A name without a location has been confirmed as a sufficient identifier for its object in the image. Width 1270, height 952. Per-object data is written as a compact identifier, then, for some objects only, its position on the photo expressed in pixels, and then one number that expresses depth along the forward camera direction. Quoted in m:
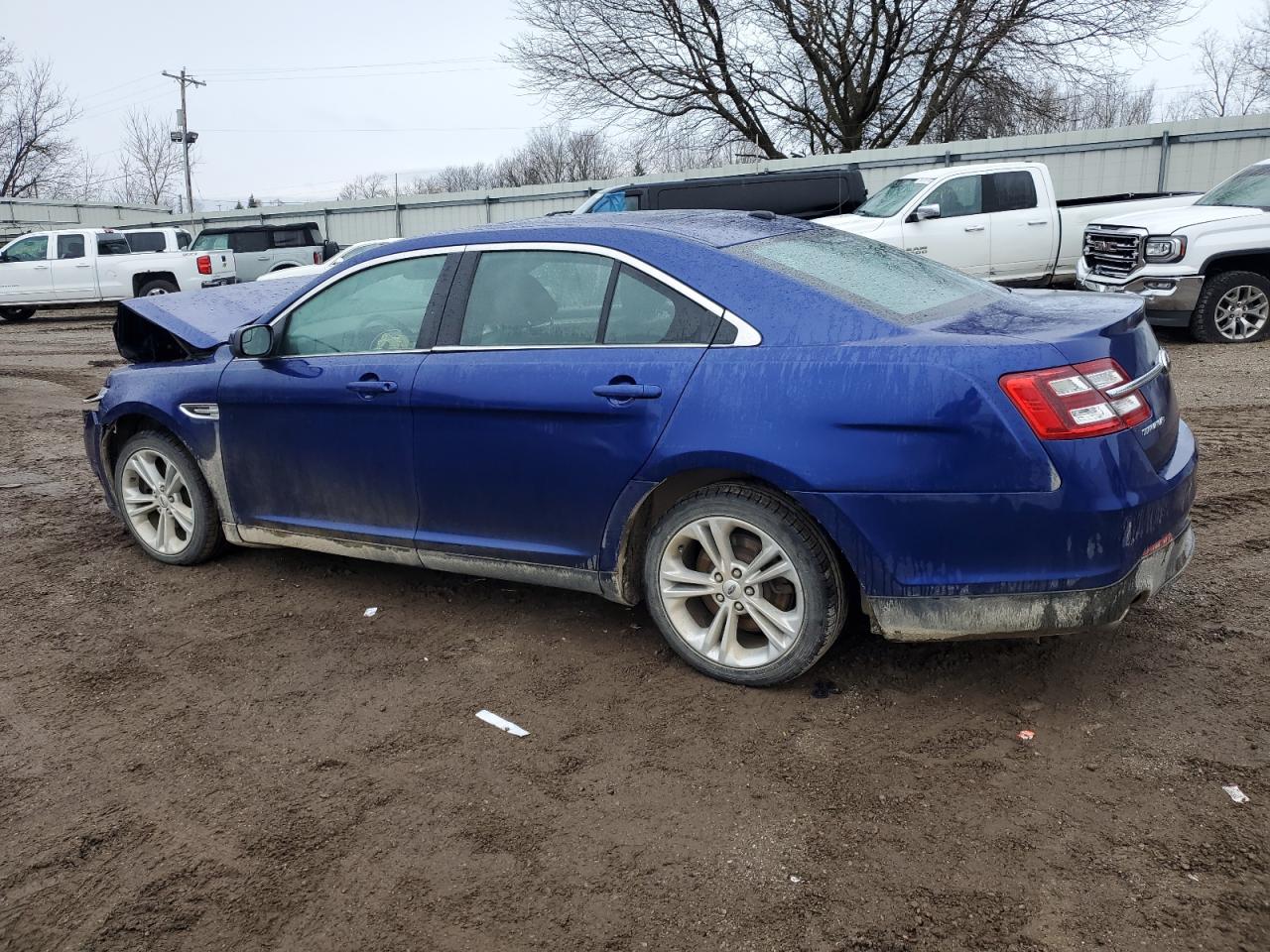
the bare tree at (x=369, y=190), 72.12
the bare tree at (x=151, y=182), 71.62
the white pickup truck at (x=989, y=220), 13.43
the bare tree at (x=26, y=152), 49.62
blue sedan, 3.08
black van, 16.16
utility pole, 51.31
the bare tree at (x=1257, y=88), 45.20
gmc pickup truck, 10.13
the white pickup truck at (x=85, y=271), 21.11
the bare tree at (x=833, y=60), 28.08
